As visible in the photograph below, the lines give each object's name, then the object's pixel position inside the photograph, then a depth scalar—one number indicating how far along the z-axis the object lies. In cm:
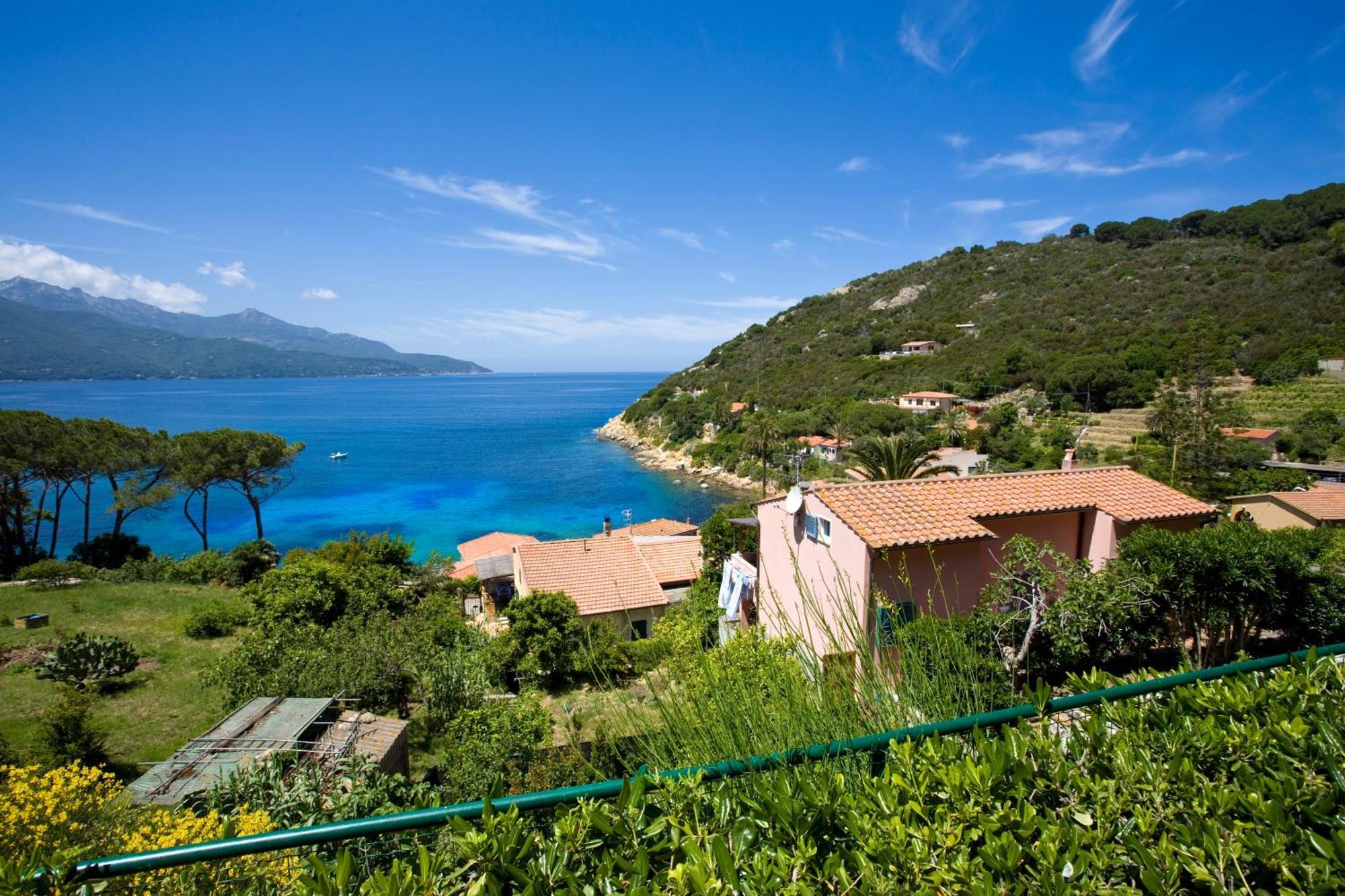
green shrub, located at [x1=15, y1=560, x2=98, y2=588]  1910
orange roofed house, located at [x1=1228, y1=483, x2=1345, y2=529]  1619
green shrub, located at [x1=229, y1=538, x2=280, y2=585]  2308
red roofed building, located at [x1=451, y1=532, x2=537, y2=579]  2739
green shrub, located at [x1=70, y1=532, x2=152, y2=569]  2523
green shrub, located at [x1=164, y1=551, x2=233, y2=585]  2275
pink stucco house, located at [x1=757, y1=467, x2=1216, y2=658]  966
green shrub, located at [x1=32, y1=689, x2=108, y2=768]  904
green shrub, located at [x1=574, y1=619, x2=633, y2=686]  1339
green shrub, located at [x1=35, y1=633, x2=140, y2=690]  1232
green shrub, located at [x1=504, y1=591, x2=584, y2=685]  1462
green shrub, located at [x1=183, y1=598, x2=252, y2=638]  1609
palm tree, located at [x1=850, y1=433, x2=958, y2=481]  1642
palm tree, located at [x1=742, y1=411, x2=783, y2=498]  4178
